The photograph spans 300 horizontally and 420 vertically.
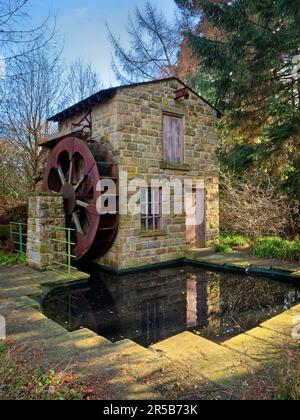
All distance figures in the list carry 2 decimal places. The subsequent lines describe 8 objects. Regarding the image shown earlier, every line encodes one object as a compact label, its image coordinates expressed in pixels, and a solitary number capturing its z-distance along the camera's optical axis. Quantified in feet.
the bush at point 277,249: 22.98
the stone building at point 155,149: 22.71
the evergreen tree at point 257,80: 18.26
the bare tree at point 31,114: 36.22
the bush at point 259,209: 29.48
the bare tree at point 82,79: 47.99
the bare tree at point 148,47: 47.06
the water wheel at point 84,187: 22.26
